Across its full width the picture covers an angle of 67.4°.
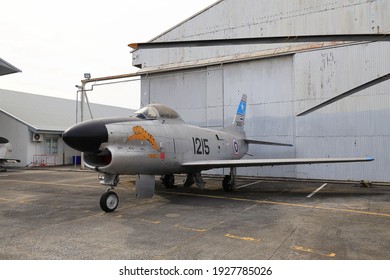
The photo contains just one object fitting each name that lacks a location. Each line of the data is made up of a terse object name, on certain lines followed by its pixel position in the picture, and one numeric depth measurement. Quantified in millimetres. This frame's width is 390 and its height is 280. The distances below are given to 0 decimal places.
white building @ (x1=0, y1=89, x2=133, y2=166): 27234
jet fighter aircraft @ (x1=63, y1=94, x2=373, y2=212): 7770
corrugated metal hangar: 14008
